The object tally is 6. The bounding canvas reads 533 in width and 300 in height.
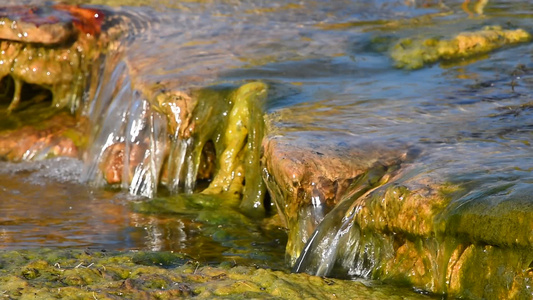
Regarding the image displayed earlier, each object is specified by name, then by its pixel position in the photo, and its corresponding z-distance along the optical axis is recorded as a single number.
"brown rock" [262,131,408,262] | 7.94
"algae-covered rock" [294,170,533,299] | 6.14
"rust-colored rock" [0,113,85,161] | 13.27
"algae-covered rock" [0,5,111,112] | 13.86
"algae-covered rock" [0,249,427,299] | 6.19
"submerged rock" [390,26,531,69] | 12.60
